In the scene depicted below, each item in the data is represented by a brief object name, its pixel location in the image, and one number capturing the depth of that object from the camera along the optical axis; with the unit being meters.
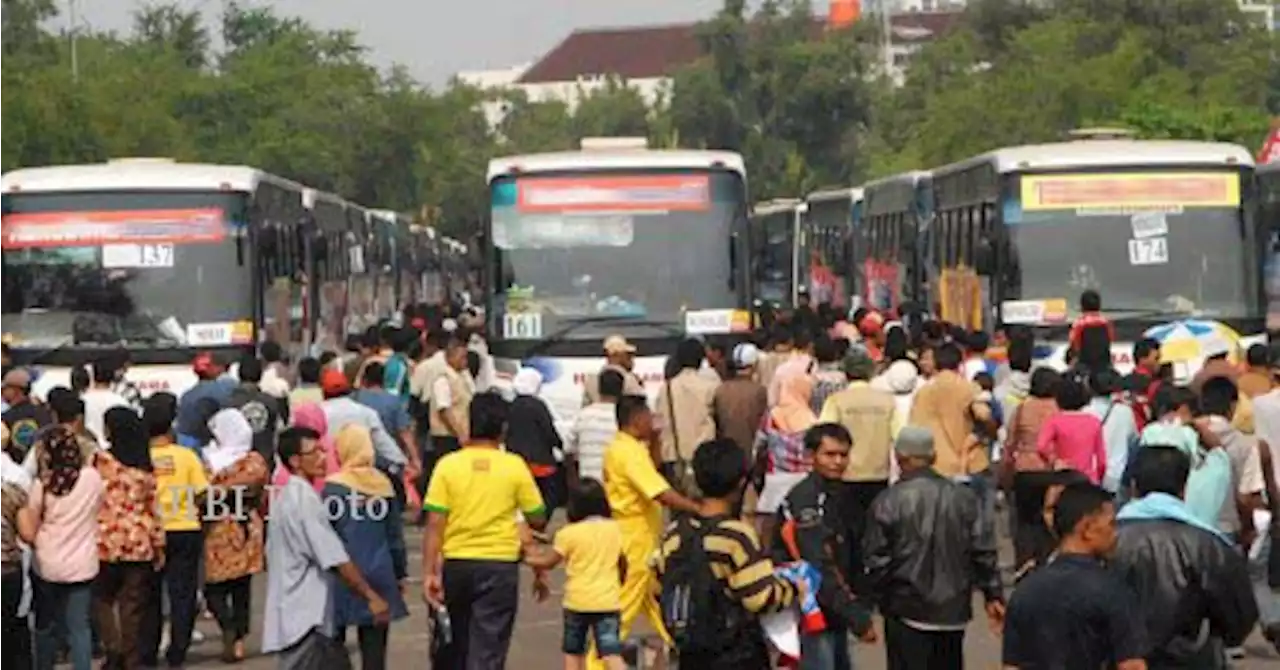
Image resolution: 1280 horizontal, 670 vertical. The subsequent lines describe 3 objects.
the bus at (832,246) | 49.50
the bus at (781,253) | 59.91
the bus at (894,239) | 38.31
